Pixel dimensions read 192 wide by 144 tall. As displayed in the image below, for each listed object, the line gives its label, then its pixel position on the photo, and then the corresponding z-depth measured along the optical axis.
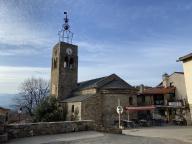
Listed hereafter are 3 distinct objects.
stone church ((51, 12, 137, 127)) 21.18
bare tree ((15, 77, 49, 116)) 31.45
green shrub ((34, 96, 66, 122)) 22.14
